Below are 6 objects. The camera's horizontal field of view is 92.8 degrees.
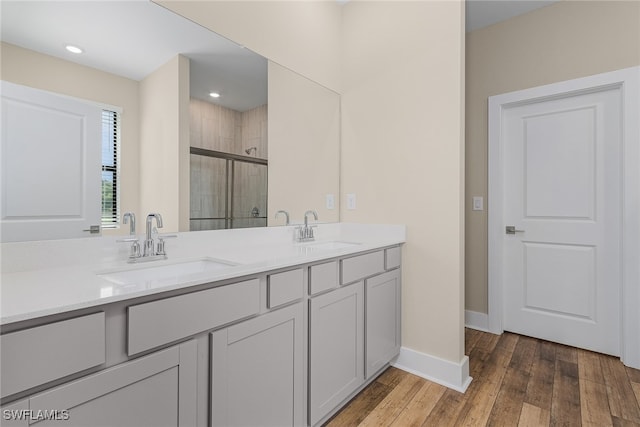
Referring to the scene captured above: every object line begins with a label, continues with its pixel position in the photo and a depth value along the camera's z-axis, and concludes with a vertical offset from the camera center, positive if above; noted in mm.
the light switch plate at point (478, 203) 2736 +104
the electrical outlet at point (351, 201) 2367 +105
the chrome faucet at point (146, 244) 1246 -126
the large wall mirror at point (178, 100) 1121 +540
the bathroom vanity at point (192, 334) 700 -368
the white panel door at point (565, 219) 2232 -33
